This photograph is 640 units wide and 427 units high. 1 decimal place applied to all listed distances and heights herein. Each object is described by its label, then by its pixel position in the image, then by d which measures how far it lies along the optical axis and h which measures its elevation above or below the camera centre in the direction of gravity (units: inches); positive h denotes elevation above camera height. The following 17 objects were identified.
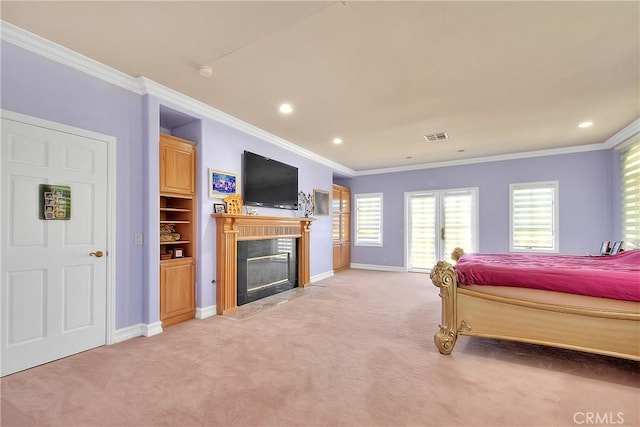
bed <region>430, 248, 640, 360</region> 89.4 -30.1
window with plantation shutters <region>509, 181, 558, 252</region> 227.8 -3.0
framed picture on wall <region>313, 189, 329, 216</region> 245.6 +9.3
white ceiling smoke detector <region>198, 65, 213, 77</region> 109.2 +53.4
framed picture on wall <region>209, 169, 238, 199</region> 153.4 +16.0
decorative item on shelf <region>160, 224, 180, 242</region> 140.4 -10.1
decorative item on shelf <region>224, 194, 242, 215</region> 158.4 +5.0
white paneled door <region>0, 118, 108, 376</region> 91.4 -12.7
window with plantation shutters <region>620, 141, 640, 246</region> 172.7 +12.9
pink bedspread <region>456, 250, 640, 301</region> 90.0 -20.8
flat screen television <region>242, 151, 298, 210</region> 174.0 +19.8
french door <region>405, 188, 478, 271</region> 260.4 -10.5
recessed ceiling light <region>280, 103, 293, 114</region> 143.6 +52.4
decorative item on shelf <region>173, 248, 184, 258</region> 144.2 -19.7
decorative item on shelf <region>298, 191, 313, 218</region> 226.8 +7.1
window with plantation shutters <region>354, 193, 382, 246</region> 305.7 -6.4
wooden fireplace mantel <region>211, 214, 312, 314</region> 152.9 -16.7
